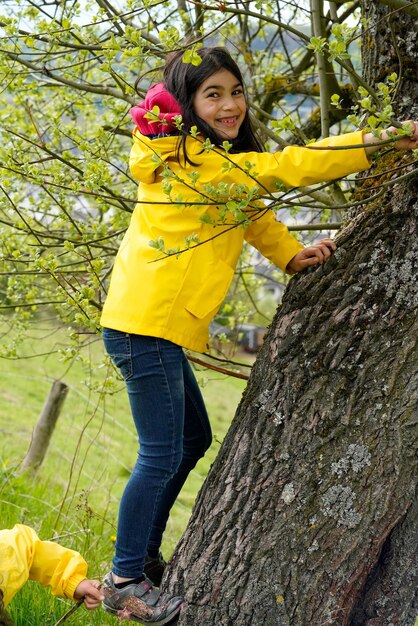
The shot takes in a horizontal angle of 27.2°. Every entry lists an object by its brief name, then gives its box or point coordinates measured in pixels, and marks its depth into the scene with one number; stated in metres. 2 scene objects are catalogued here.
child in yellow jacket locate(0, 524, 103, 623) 2.66
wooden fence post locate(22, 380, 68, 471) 5.70
